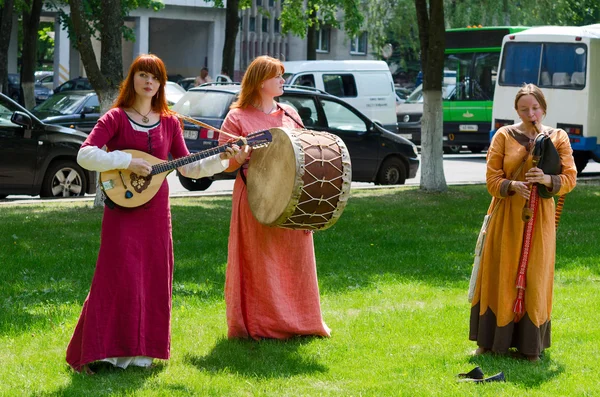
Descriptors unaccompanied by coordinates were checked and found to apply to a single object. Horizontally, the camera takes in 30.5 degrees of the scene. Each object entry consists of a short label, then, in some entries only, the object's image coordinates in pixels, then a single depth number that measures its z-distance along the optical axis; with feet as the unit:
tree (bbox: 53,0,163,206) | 44.21
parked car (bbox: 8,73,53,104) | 162.91
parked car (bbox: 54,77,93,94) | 119.14
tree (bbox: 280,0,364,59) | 92.67
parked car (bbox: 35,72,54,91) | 193.65
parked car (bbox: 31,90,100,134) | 68.80
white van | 89.35
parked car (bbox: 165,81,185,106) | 83.47
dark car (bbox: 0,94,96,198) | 49.32
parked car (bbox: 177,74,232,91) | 117.08
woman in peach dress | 23.91
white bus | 71.97
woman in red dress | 21.03
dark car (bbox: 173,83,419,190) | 57.06
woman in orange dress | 22.45
